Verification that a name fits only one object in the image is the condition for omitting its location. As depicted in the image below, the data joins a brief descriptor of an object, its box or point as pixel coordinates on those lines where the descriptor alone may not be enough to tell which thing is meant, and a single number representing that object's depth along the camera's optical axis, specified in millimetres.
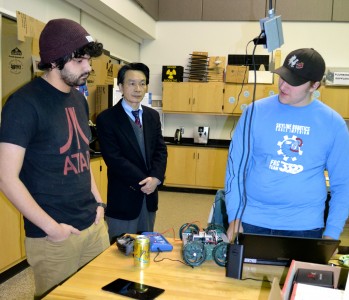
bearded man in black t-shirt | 1276
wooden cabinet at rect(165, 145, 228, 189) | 5824
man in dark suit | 2139
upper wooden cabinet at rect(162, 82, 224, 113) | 5790
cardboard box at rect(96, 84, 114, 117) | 4434
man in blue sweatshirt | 1518
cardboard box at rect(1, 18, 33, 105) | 2877
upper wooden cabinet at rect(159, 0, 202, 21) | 6066
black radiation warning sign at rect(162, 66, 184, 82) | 5934
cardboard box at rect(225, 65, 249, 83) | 5605
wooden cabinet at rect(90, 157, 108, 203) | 3790
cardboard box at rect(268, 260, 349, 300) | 827
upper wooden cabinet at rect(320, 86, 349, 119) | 5523
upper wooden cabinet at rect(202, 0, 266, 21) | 5859
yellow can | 1374
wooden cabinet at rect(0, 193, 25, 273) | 2670
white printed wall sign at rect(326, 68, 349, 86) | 5418
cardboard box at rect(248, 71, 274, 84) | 5574
